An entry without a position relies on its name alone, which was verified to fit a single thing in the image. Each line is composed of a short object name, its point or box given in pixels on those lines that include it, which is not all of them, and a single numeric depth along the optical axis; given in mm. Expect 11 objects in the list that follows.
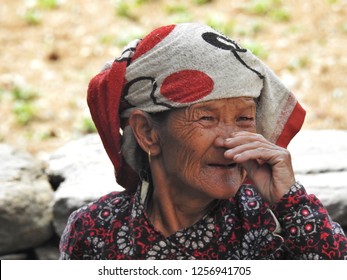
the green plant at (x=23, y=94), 14625
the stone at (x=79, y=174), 8445
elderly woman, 5473
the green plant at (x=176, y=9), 16969
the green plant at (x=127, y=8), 17047
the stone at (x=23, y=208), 8695
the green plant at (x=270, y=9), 16436
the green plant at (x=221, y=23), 15942
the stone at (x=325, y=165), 8070
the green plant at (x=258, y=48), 15094
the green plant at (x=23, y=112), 13883
